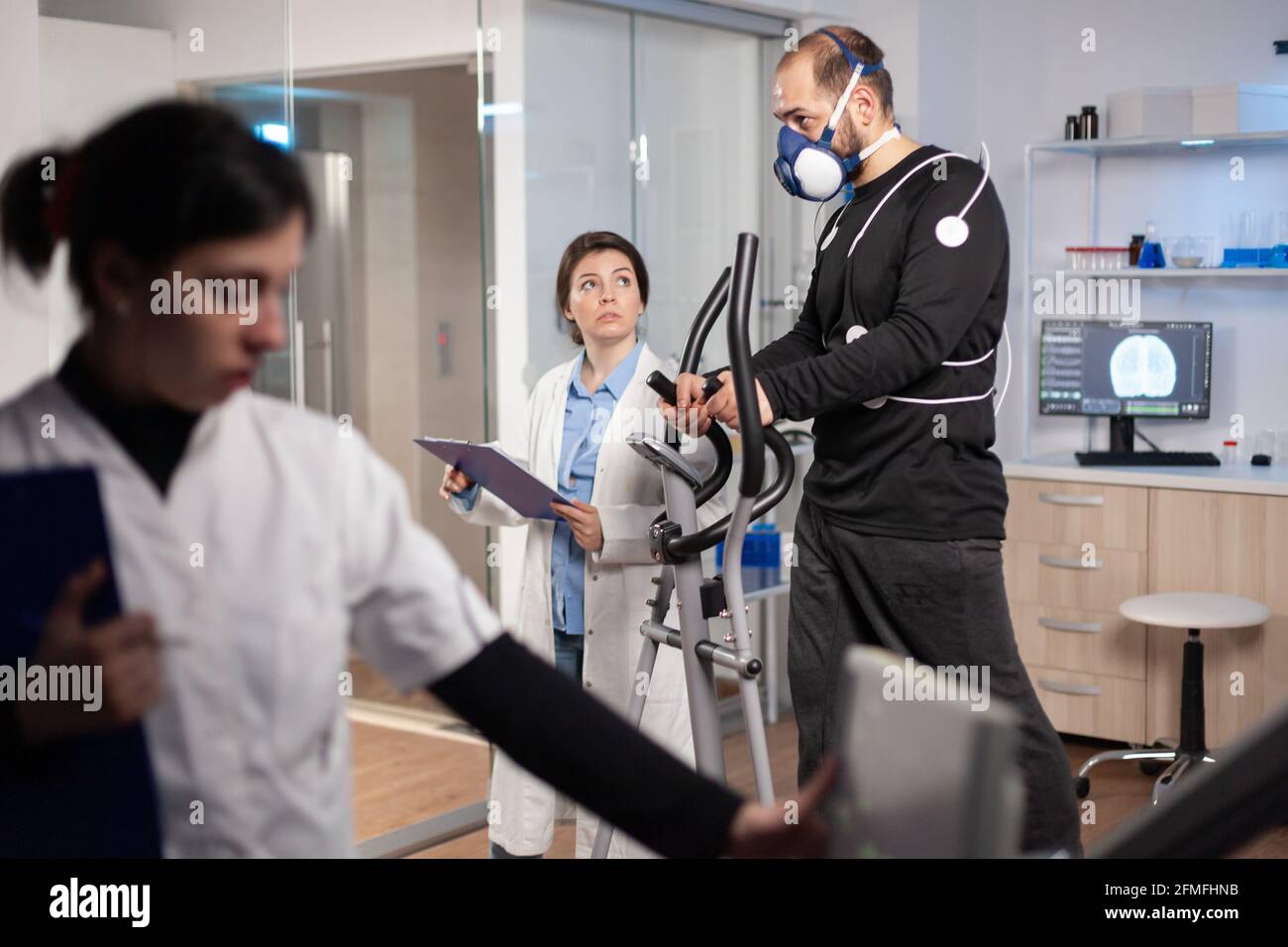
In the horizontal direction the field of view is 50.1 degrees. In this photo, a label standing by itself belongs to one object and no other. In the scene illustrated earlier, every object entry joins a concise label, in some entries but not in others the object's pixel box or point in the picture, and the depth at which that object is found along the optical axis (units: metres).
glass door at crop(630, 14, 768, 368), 3.60
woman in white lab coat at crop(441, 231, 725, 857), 2.36
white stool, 3.22
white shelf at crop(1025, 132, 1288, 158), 3.68
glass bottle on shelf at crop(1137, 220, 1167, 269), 3.89
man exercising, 1.87
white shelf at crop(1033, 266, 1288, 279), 3.71
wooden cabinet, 3.44
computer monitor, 3.88
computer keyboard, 3.71
